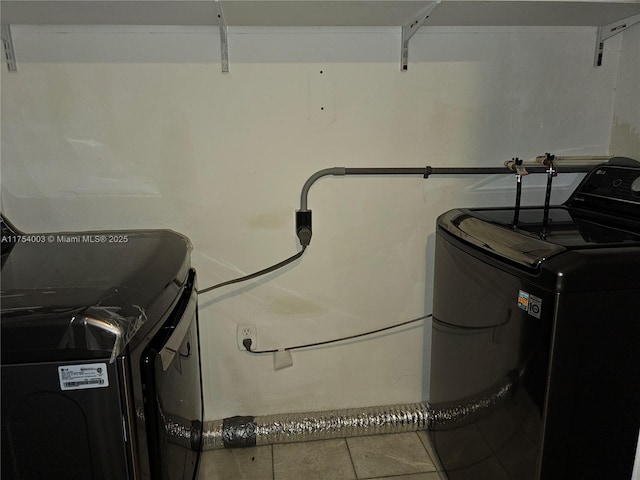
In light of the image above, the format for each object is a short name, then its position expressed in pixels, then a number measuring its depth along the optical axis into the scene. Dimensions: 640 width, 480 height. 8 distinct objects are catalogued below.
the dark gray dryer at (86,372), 0.67
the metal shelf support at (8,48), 1.36
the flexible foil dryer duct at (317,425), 1.68
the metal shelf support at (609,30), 1.50
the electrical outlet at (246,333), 1.68
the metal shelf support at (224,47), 1.41
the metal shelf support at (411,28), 1.32
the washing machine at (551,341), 0.93
